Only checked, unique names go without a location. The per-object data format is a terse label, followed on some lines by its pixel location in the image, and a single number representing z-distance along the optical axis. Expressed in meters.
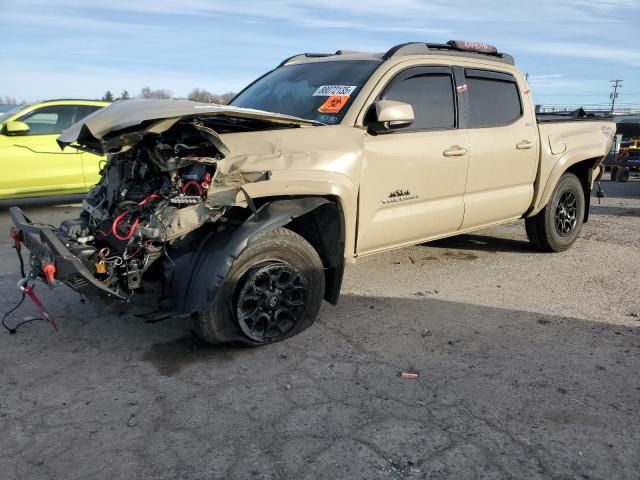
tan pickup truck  3.18
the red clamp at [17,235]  3.44
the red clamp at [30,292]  3.36
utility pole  71.46
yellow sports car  7.75
